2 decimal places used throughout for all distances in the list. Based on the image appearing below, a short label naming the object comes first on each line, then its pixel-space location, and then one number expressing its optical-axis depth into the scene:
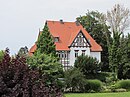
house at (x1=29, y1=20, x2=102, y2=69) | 62.50
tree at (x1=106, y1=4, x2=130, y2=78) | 59.03
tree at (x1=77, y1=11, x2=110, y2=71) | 71.62
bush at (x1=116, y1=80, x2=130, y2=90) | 39.06
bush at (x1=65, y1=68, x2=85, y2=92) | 36.41
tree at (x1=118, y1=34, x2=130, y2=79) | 56.47
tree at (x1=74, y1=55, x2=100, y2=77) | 55.69
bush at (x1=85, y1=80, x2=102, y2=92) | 37.03
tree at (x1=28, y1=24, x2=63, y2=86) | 32.62
